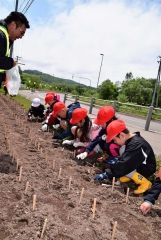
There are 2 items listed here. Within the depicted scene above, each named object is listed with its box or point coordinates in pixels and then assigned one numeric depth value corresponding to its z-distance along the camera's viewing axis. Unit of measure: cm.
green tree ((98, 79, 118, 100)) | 5900
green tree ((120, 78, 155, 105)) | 6669
